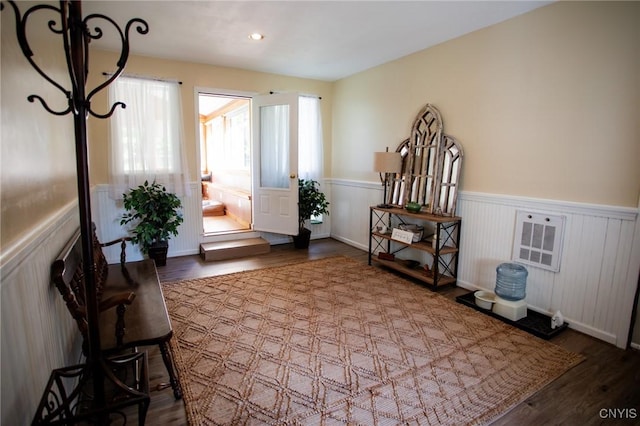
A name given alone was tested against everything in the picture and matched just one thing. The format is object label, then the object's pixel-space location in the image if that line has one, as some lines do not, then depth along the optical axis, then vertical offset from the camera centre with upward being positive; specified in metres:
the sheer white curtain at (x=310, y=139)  5.38 +0.46
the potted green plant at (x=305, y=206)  5.16 -0.59
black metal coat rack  1.18 +0.18
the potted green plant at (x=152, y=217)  4.06 -0.66
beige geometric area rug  1.88 -1.31
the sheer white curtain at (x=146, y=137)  4.12 +0.34
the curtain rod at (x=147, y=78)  4.05 +1.07
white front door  4.88 +0.06
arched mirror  3.58 +0.04
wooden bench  1.65 -0.88
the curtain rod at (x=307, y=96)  5.30 +1.13
